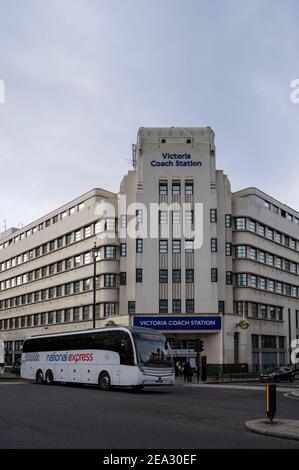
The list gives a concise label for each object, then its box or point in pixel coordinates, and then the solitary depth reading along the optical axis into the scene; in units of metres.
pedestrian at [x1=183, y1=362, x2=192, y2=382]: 41.88
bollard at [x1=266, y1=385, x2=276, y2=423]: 14.12
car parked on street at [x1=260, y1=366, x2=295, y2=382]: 45.39
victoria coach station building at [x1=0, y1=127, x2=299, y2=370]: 53.50
